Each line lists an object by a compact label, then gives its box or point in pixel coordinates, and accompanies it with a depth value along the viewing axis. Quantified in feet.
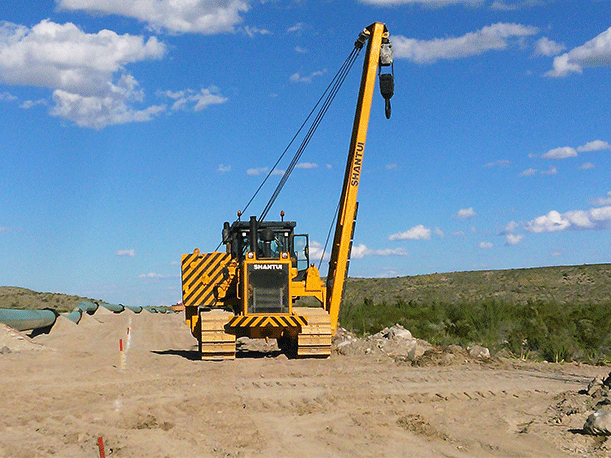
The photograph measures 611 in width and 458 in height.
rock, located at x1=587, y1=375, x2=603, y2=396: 36.04
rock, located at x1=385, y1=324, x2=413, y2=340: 67.10
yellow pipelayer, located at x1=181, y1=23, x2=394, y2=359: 58.85
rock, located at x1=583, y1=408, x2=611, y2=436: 27.37
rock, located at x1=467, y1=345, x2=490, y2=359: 57.13
